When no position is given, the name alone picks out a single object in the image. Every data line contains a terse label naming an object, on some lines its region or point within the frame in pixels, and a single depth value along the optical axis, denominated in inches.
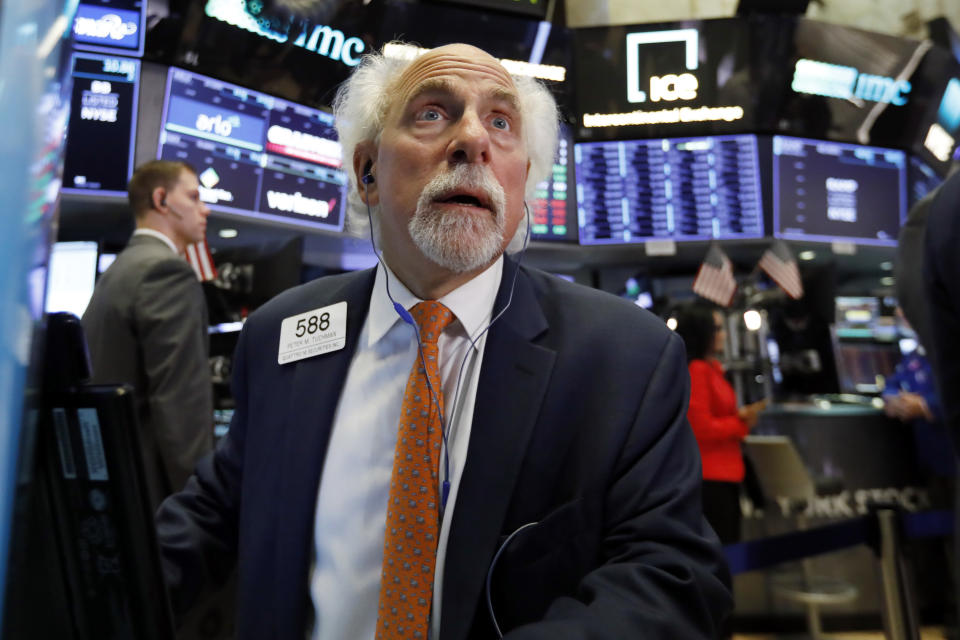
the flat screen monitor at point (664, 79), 179.9
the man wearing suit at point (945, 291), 55.2
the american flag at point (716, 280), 177.0
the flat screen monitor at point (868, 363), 241.9
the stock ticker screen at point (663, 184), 184.1
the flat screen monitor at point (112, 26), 121.3
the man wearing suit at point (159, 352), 89.7
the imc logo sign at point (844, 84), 183.2
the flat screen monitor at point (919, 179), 198.5
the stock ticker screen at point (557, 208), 180.9
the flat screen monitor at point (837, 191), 186.5
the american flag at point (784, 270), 182.0
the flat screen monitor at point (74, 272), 130.6
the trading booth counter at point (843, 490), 167.9
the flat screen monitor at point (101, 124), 121.4
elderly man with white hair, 40.9
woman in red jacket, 142.6
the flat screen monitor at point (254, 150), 130.2
